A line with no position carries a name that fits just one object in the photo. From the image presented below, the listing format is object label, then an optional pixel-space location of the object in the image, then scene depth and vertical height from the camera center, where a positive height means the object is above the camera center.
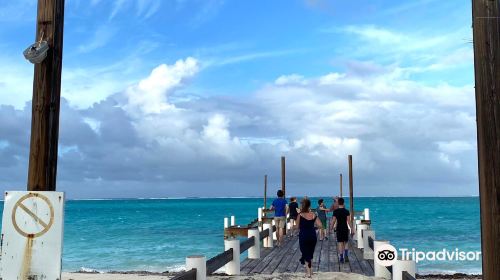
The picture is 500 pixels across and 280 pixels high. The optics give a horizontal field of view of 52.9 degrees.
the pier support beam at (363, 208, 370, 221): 25.06 -1.00
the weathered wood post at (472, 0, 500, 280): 4.12 +0.43
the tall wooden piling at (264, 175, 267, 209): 34.49 +0.62
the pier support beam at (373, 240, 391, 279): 11.19 -1.73
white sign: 4.55 -0.39
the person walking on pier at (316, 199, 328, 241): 19.27 -0.78
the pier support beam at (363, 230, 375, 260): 14.78 -1.57
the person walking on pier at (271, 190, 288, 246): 16.59 -0.58
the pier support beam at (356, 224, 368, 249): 16.51 -1.34
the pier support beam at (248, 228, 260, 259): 14.64 -1.58
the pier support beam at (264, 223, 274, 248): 17.74 -1.64
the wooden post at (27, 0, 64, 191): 4.73 +0.87
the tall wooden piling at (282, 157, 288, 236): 26.84 +1.11
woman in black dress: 11.10 -0.84
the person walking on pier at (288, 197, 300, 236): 16.88 -0.48
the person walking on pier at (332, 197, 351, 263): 13.38 -0.88
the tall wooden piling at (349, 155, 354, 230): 26.67 +0.42
